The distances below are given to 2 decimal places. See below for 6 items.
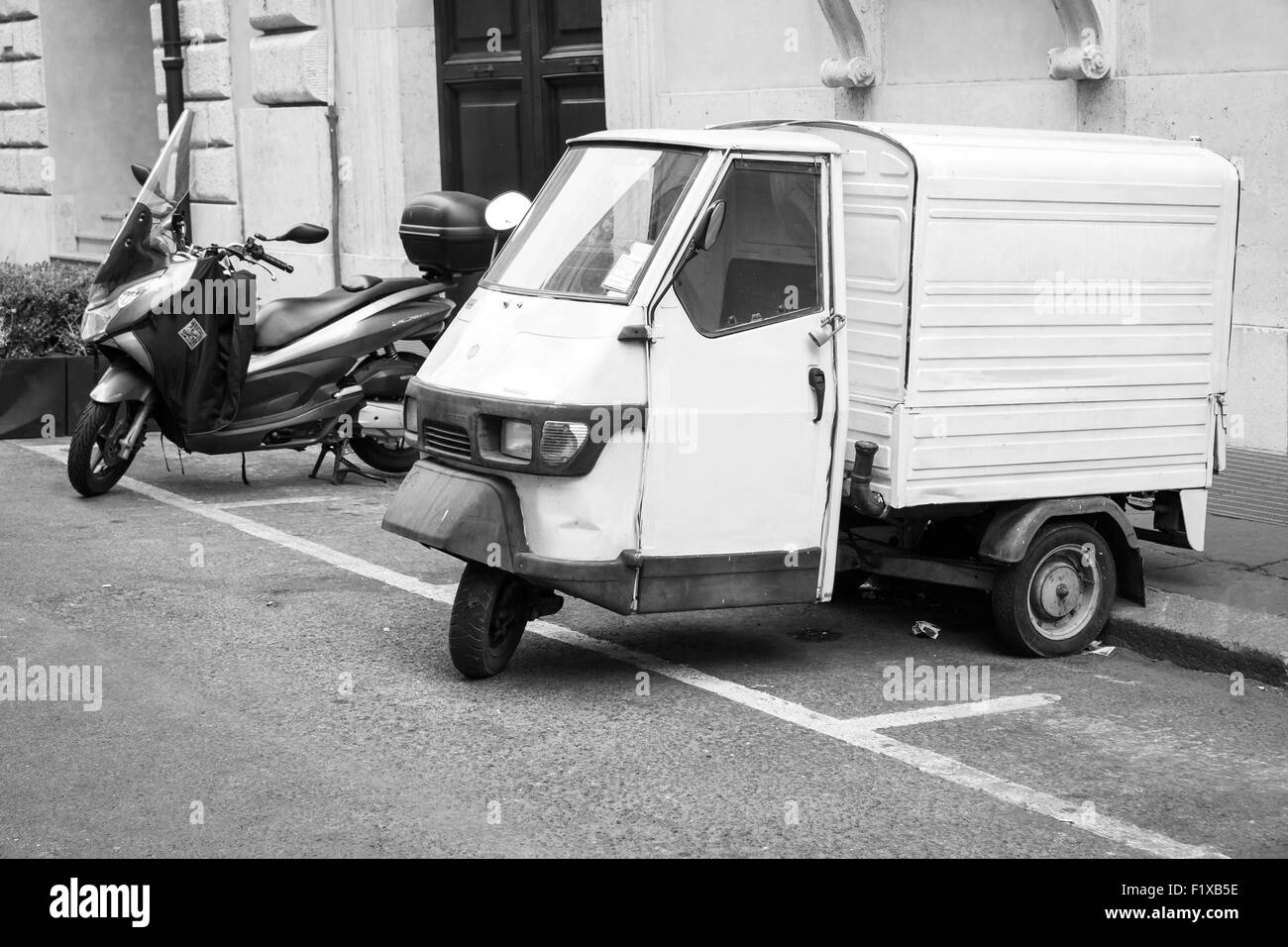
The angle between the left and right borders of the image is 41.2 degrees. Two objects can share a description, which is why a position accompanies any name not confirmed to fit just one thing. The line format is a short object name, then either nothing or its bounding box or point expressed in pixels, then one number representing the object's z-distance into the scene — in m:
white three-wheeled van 5.53
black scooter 8.91
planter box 11.05
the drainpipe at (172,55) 16.14
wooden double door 12.90
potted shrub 11.07
